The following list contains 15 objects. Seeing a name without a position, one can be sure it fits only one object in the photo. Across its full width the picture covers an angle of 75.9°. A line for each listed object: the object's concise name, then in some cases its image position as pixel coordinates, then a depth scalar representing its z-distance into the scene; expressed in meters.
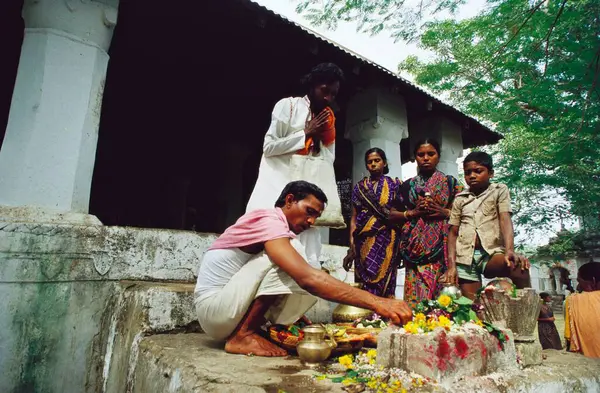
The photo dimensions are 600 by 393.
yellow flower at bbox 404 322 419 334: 1.70
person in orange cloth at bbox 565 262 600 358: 3.38
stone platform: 1.57
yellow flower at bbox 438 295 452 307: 1.93
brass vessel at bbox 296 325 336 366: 1.95
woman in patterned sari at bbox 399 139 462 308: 3.24
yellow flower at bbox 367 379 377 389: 1.51
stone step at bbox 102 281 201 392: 2.58
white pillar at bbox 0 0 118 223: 3.09
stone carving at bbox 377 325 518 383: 1.58
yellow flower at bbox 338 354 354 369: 1.89
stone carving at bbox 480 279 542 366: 2.17
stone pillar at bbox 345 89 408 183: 5.94
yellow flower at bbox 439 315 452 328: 1.72
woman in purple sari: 3.70
